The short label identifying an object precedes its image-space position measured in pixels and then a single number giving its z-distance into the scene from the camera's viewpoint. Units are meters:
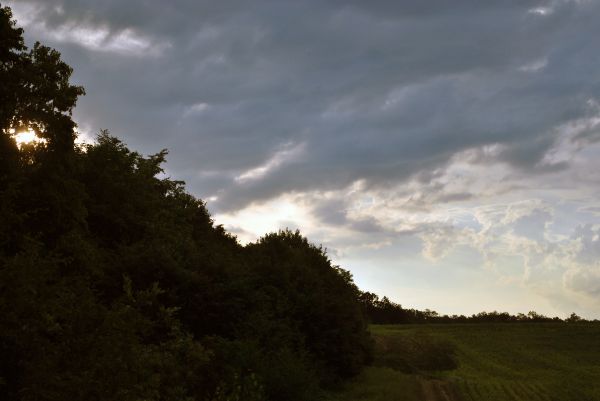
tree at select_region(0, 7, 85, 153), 20.33
